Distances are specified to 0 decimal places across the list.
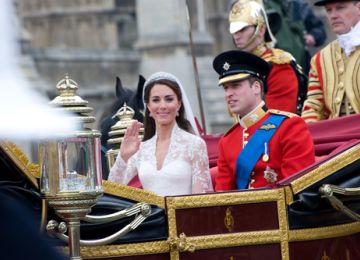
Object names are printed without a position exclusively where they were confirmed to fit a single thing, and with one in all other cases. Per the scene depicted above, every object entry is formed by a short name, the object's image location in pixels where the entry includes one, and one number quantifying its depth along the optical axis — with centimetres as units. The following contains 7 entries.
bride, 1040
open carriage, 893
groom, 1046
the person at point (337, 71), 1269
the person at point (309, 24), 2122
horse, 1455
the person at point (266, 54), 1379
